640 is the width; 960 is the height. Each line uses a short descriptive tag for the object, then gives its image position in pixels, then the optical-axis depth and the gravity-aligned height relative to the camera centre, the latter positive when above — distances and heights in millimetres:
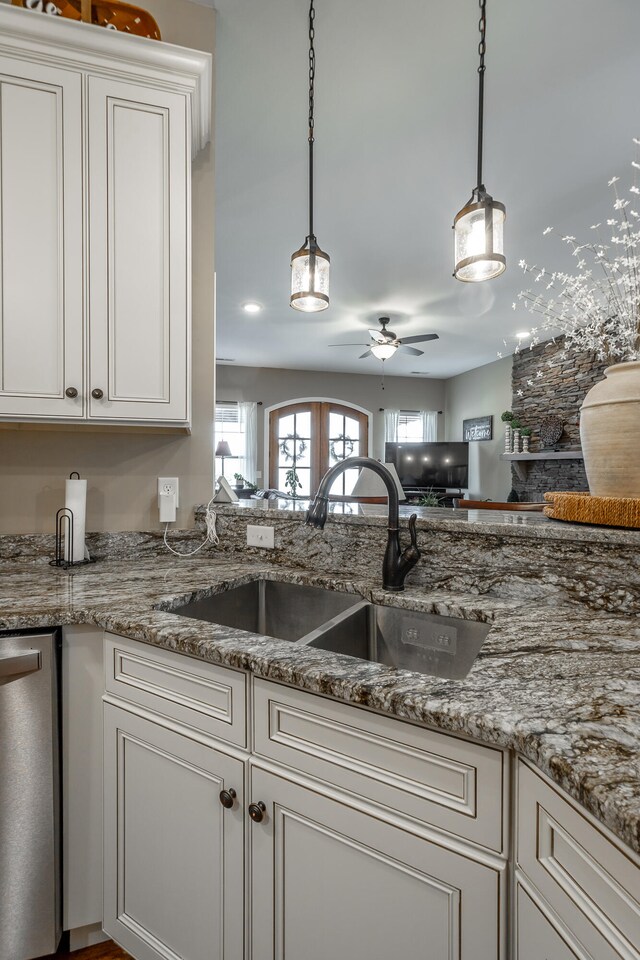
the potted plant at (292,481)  8312 -49
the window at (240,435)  8180 +713
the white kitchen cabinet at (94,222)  1468 +795
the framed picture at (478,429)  7816 +820
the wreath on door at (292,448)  8445 +519
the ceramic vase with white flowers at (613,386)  1160 +221
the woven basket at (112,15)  1630 +1562
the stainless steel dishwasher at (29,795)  1114 -731
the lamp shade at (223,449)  7746 +455
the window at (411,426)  8992 +968
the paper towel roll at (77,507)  1678 -100
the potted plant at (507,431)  6820 +661
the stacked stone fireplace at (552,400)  5820 +1015
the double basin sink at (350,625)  1196 -402
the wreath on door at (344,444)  8703 +608
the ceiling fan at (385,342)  5363 +1496
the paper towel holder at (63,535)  1685 -199
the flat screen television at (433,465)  8453 +230
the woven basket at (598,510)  1162 -78
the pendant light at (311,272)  2000 +853
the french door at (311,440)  8422 +672
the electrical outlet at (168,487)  1901 -35
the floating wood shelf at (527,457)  5703 +266
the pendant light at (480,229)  1498 +780
